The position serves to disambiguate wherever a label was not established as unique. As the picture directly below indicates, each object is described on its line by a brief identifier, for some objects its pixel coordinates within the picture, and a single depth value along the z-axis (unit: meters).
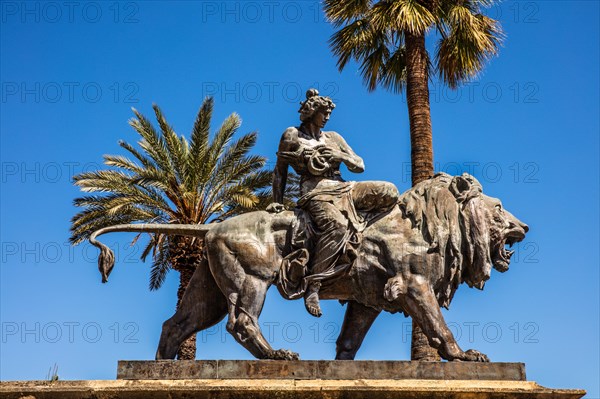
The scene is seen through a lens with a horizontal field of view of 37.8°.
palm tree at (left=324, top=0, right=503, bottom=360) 17.92
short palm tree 19.94
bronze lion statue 8.68
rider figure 8.86
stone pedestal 7.48
